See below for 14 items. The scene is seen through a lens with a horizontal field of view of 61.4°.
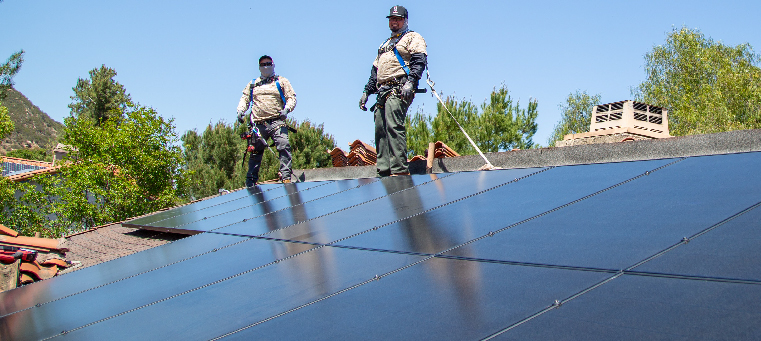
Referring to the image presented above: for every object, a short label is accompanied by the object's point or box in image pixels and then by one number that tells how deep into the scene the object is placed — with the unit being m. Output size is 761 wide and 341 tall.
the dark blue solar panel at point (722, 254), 1.51
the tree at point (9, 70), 35.38
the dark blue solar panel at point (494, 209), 2.76
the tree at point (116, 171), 22.59
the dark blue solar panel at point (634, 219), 1.91
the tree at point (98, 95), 50.97
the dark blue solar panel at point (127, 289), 3.06
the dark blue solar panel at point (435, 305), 1.60
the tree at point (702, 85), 41.47
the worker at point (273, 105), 8.70
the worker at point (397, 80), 6.66
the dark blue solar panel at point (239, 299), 2.28
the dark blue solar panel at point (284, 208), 4.82
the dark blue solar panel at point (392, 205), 3.67
